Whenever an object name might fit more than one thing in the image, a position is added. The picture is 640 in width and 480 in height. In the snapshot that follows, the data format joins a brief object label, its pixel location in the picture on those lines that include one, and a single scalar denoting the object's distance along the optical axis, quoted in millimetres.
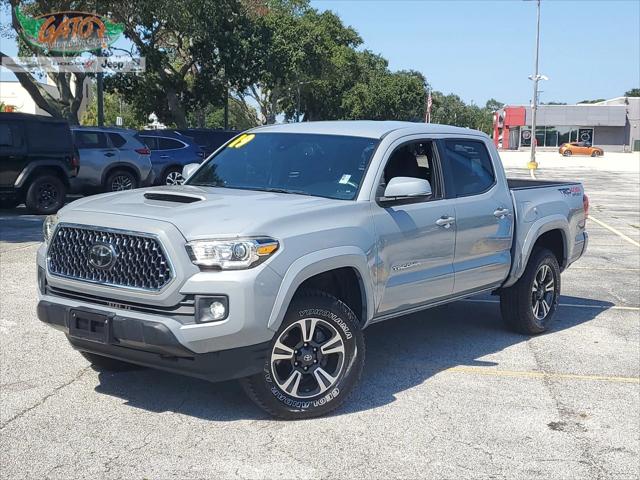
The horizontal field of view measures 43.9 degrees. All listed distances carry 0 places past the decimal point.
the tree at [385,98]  67562
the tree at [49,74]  23781
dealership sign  24781
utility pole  49250
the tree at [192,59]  30166
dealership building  83625
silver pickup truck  4426
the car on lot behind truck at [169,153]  20609
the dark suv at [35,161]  15023
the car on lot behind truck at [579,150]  69250
